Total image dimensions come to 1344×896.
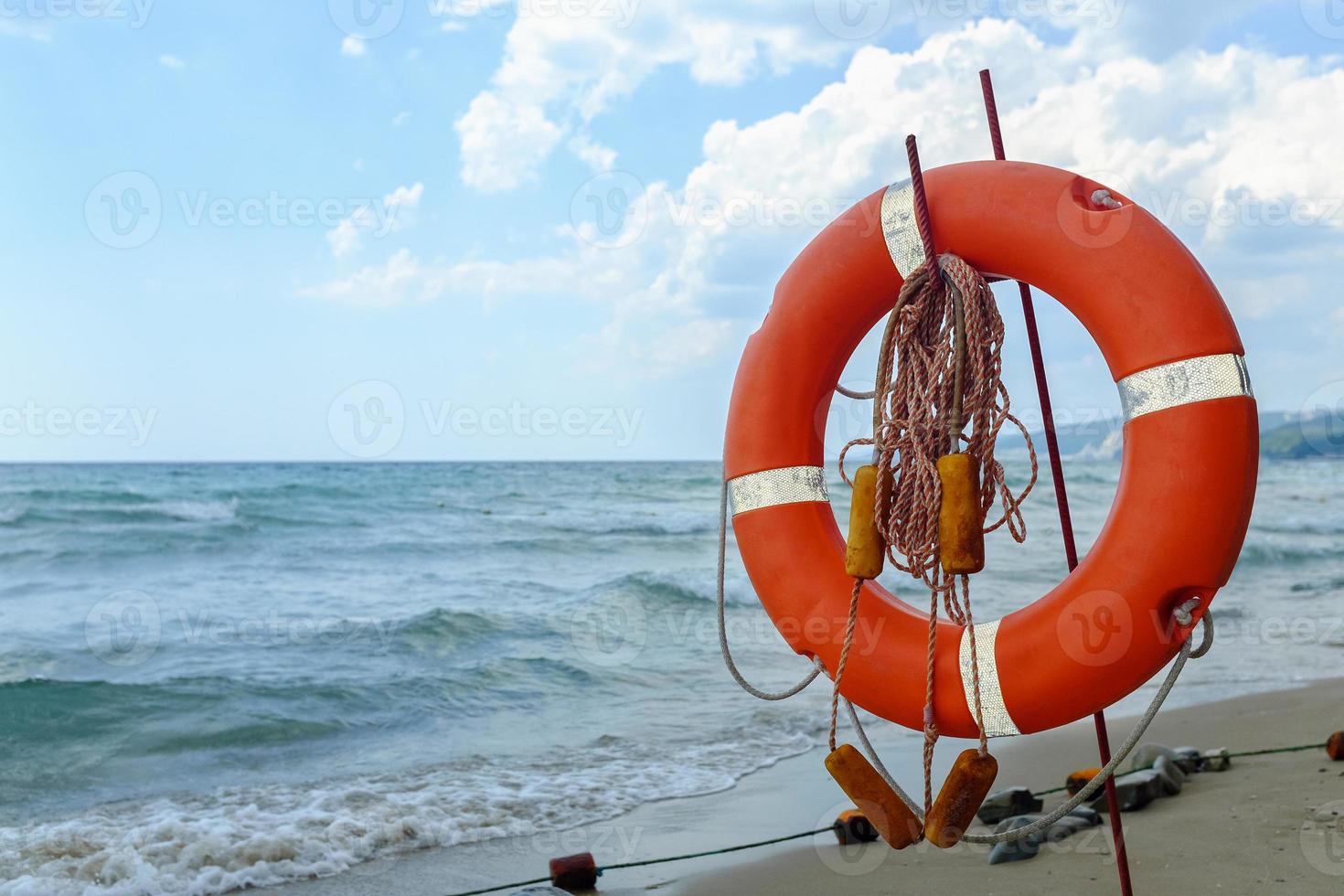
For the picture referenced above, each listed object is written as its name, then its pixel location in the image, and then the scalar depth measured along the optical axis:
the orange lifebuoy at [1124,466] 1.85
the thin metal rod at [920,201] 2.06
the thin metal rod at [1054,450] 2.14
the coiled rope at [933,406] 1.99
